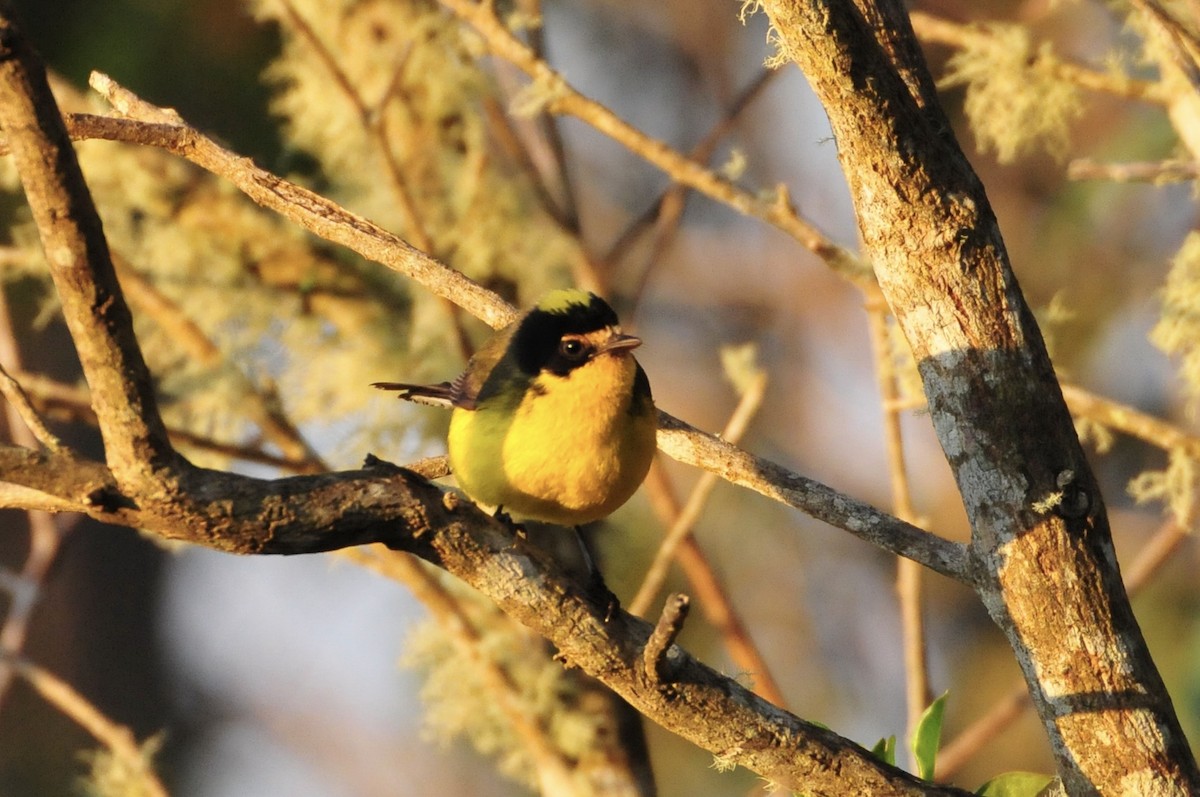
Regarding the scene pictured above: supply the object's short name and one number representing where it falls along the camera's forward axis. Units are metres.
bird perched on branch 4.34
